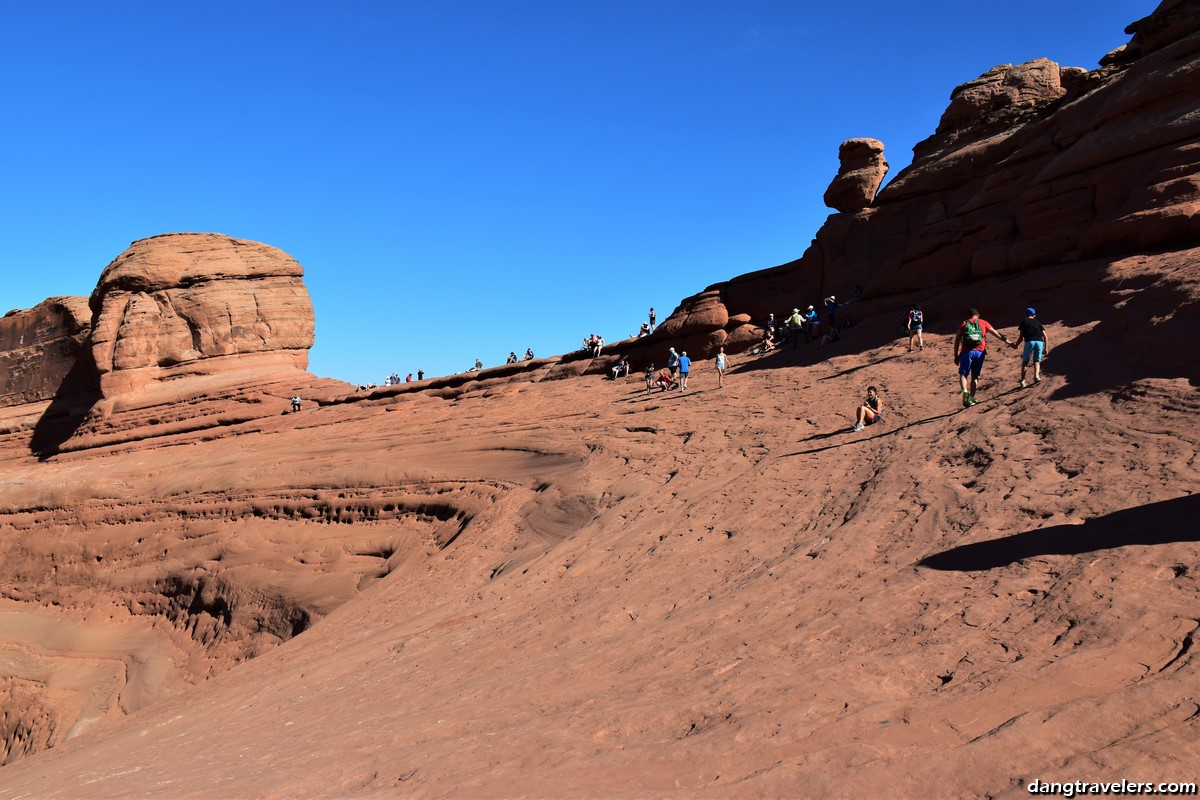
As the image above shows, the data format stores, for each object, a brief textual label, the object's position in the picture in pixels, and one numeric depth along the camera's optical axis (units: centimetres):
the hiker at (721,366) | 2288
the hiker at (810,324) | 2583
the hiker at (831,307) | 2469
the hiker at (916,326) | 1973
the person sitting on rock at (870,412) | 1442
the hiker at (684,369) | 2273
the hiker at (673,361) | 2383
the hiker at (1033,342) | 1261
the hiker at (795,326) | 2522
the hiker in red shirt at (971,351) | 1305
